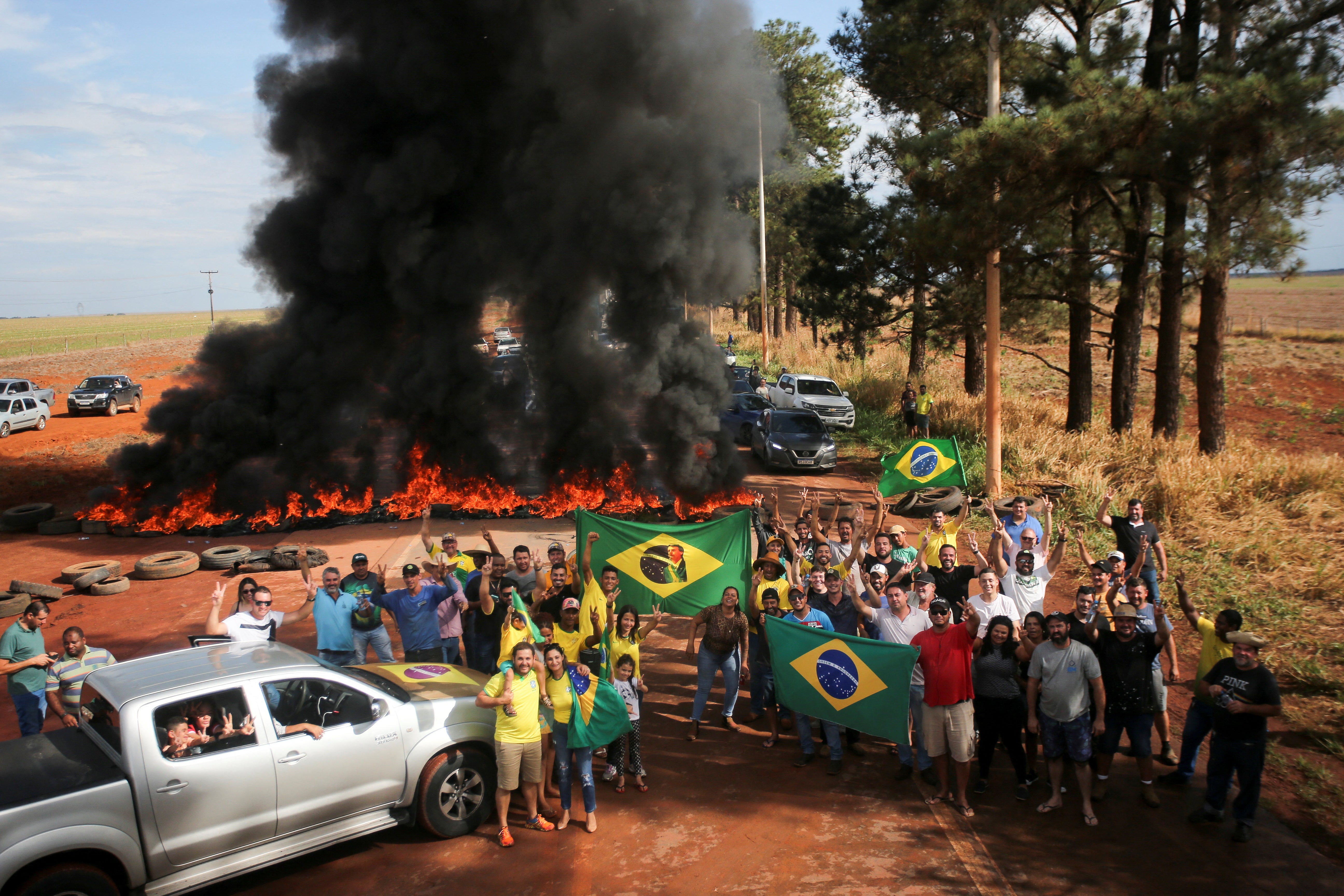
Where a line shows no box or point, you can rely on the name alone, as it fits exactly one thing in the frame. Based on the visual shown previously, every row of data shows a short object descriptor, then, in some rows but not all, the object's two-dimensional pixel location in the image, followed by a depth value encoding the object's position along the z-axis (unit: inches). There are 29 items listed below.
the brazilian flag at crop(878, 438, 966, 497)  551.5
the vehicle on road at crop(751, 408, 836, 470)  844.6
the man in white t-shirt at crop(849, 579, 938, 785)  279.7
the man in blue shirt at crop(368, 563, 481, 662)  329.1
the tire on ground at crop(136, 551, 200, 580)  565.3
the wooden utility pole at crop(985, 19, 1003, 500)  618.8
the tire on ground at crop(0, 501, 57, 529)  711.1
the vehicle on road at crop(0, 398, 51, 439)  1182.9
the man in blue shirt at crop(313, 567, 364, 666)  328.2
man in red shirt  264.1
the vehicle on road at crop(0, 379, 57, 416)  1240.2
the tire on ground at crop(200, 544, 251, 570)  580.1
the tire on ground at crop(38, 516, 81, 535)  709.3
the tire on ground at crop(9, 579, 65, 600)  504.7
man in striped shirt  274.2
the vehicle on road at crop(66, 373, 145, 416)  1352.1
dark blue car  1006.4
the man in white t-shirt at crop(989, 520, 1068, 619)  318.7
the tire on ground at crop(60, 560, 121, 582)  553.3
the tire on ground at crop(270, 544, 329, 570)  575.2
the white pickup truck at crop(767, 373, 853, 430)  1056.8
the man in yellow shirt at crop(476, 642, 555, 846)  248.2
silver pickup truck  201.0
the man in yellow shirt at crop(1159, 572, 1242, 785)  260.1
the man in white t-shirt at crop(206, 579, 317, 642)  305.1
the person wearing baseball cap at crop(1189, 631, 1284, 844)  239.8
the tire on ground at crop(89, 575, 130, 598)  535.5
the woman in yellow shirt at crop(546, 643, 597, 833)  259.3
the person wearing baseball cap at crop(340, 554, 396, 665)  333.4
